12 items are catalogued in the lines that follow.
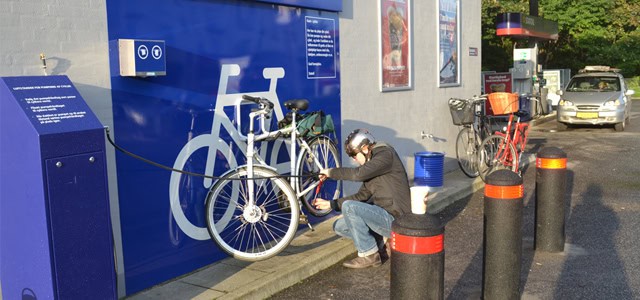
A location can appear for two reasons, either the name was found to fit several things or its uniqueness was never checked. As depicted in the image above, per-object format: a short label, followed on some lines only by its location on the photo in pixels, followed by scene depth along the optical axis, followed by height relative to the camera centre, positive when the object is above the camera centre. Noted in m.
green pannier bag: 6.19 -0.46
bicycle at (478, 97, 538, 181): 10.06 -1.16
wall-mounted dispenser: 4.82 +0.17
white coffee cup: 3.99 -0.76
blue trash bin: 8.52 -1.23
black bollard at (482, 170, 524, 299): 4.88 -1.23
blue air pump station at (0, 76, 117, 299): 3.74 -0.64
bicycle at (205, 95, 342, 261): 5.64 -1.06
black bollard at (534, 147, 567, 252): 6.21 -1.21
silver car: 17.16 -0.88
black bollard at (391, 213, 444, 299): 3.37 -0.93
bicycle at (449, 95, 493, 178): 10.08 -0.97
